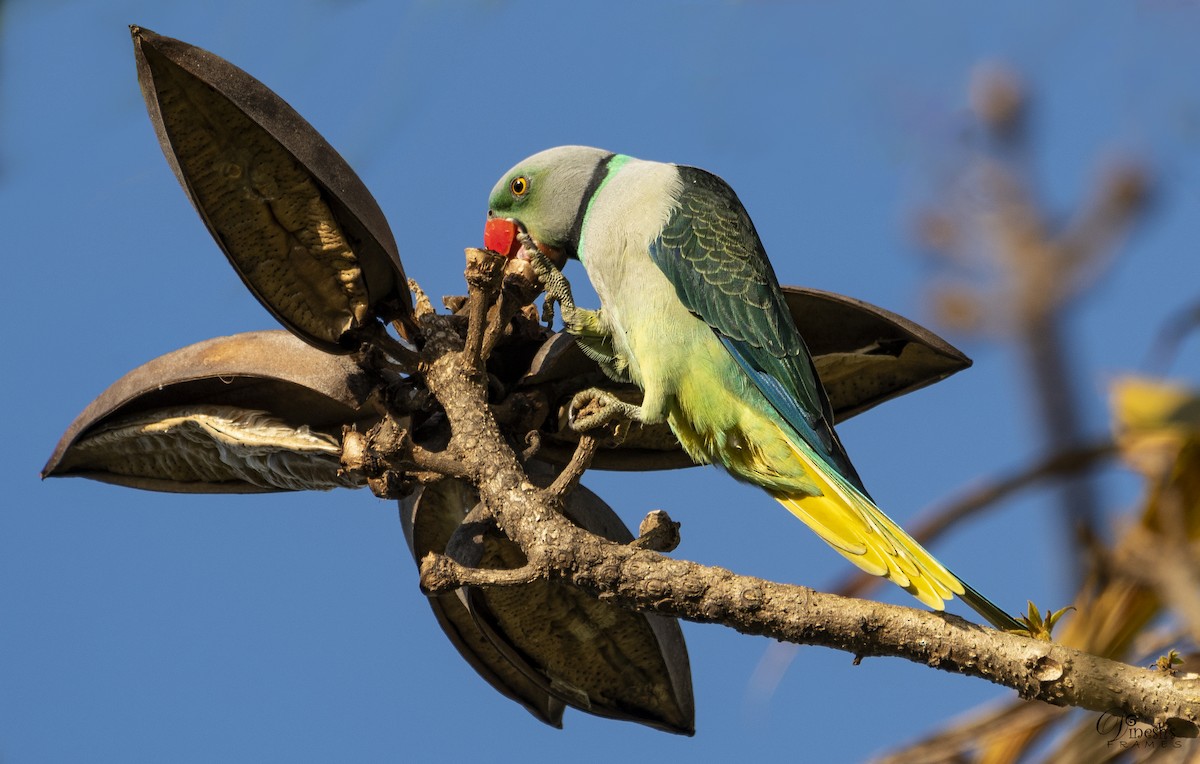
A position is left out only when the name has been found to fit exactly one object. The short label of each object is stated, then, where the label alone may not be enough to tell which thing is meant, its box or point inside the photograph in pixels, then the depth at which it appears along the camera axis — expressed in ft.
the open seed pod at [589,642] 18.90
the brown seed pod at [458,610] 19.45
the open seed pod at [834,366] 20.53
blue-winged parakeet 22.27
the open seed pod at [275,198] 16.78
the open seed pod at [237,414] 19.20
